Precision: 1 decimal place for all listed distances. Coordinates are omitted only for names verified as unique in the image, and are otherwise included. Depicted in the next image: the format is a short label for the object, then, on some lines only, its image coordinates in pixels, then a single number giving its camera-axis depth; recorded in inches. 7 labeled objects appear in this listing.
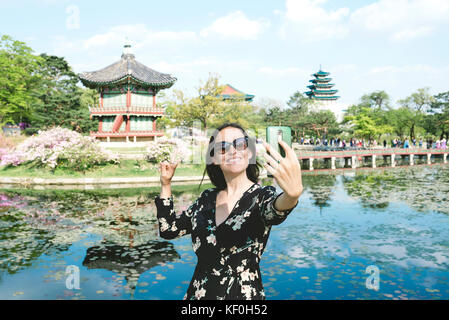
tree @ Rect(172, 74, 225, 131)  1521.9
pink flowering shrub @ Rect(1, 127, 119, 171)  984.9
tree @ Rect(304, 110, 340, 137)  1937.7
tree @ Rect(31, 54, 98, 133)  1483.8
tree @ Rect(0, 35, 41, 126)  1493.6
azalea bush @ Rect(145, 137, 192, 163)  1053.2
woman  91.5
